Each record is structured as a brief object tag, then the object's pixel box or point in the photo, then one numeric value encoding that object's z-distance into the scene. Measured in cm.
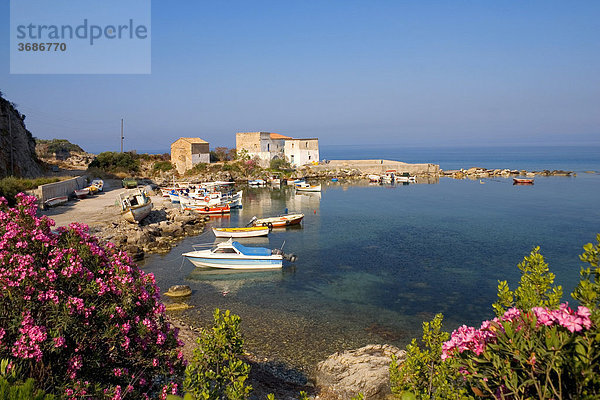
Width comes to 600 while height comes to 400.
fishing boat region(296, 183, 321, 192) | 6297
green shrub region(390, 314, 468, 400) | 620
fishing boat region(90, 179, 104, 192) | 4788
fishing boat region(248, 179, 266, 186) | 7244
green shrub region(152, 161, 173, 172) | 7675
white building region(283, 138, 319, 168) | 8611
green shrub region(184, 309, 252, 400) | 642
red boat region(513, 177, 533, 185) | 7252
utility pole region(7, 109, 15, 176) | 3928
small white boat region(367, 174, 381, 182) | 7988
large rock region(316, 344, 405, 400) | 1109
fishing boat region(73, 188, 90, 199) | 4169
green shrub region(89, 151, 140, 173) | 6969
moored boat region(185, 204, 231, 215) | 4403
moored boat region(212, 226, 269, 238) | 3319
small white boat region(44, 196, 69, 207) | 3496
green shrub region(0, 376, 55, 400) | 434
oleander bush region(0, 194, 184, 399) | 565
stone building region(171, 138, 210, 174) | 7600
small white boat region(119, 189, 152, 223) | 3303
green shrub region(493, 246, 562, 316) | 526
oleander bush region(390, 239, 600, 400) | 371
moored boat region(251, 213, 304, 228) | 3653
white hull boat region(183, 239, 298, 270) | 2392
